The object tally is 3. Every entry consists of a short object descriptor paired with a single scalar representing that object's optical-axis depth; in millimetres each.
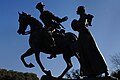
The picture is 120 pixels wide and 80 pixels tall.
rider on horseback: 14852
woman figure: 11802
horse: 14461
